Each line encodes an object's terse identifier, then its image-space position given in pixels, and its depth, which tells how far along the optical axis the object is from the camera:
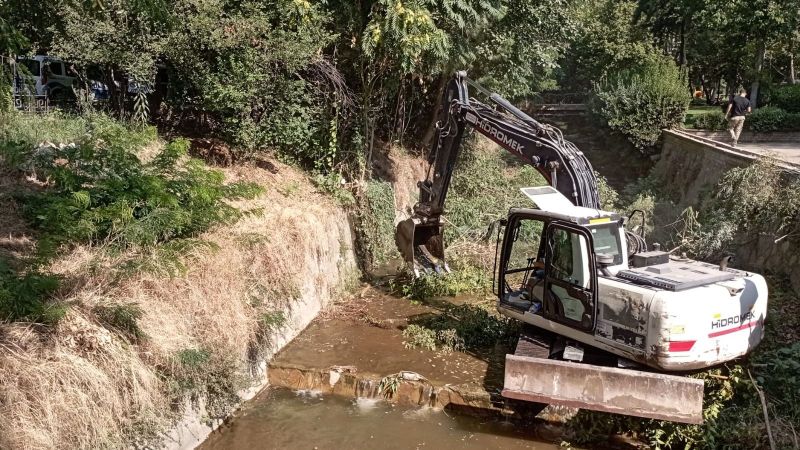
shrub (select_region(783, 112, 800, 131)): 21.64
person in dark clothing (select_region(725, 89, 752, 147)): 17.78
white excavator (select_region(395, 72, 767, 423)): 6.95
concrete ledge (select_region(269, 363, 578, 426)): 8.08
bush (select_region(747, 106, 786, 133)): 21.66
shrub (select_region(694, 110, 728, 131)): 22.52
